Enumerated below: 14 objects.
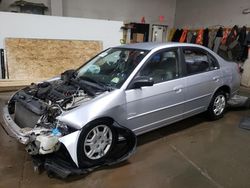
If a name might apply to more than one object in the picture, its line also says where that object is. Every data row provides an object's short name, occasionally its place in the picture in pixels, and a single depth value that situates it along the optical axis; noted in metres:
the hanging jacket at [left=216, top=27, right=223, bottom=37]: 8.43
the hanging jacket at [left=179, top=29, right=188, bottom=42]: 10.05
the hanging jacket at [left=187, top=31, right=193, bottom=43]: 9.74
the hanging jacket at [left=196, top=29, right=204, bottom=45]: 9.12
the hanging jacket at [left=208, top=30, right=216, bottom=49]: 8.70
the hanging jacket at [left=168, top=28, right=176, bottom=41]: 11.00
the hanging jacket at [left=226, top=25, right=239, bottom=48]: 7.80
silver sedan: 2.21
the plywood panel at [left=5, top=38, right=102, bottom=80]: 5.94
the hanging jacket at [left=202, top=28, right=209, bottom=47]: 8.94
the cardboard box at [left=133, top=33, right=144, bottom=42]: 10.46
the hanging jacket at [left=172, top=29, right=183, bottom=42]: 10.43
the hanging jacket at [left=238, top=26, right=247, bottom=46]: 7.54
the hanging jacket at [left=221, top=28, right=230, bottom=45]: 8.04
